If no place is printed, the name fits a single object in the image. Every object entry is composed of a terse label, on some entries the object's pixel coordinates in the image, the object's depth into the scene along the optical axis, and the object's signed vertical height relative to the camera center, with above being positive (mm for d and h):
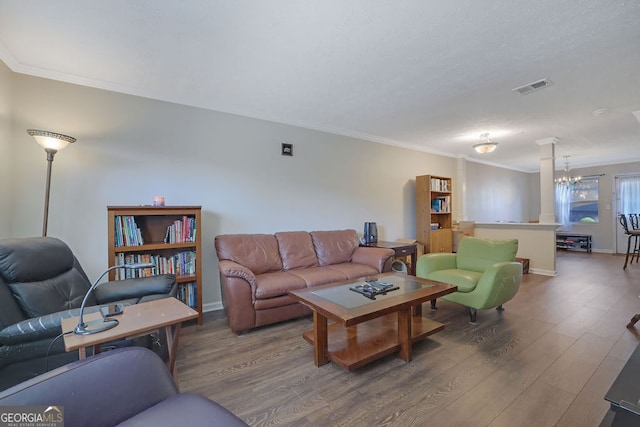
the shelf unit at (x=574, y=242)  7312 -656
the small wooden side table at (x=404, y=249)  3952 -478
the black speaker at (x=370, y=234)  4273 -261
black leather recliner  1429 -552
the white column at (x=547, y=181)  4797 +675
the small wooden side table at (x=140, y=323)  1205 -542
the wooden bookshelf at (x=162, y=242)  2516 -255
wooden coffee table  1843 -824
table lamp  1245 -532
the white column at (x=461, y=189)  5984 +660
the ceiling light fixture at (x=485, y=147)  4234 +1138
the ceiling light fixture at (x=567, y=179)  7344 +1121
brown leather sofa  2502 -585
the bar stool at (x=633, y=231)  4762 -227
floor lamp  2090 +600
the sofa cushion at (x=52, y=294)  1630 -515
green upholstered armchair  2582 -592
